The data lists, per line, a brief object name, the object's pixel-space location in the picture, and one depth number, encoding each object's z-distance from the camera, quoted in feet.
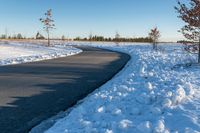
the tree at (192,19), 28.32
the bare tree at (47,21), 124.84
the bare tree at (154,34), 86.78
